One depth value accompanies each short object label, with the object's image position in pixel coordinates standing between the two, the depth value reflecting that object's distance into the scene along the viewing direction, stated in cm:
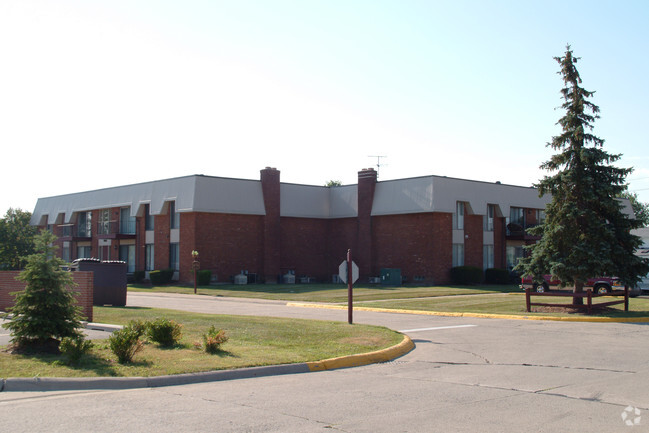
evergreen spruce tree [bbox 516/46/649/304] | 2291
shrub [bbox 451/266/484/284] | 4281
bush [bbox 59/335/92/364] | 1043
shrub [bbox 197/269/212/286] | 4294
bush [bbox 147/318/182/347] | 1264
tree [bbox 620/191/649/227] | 10458
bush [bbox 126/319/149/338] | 1156
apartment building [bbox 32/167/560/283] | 4350
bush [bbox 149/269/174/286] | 4538
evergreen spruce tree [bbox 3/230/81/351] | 1144
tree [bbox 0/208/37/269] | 5044
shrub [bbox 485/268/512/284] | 4503
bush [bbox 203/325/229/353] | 1201
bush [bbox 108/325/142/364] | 1069
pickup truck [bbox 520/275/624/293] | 3289
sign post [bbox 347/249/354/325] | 1774
